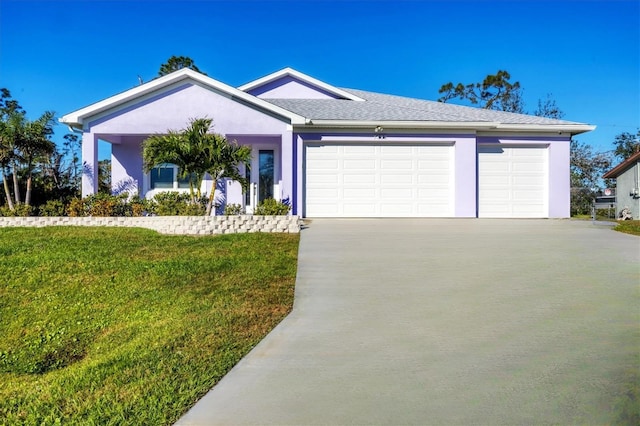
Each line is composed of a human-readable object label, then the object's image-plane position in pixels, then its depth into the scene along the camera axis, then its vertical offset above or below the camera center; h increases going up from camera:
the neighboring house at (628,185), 22.92 +1.05
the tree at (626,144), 35.84 +4.55
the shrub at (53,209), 13.58 -0.17
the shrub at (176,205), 13.36 -0.04
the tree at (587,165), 28.91 +2.38
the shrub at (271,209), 12.95 -0.13
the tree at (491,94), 36.16 +8.65
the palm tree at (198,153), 12.82 +1.30
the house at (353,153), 14.88 +1.66
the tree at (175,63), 31.03 +8.70
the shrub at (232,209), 14.35 -0.15
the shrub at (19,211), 13.55 -0.23
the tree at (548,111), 31.61 +6.01
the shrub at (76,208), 13.52 -0.14
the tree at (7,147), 13.70 +1.52
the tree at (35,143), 13.96 +1.68
